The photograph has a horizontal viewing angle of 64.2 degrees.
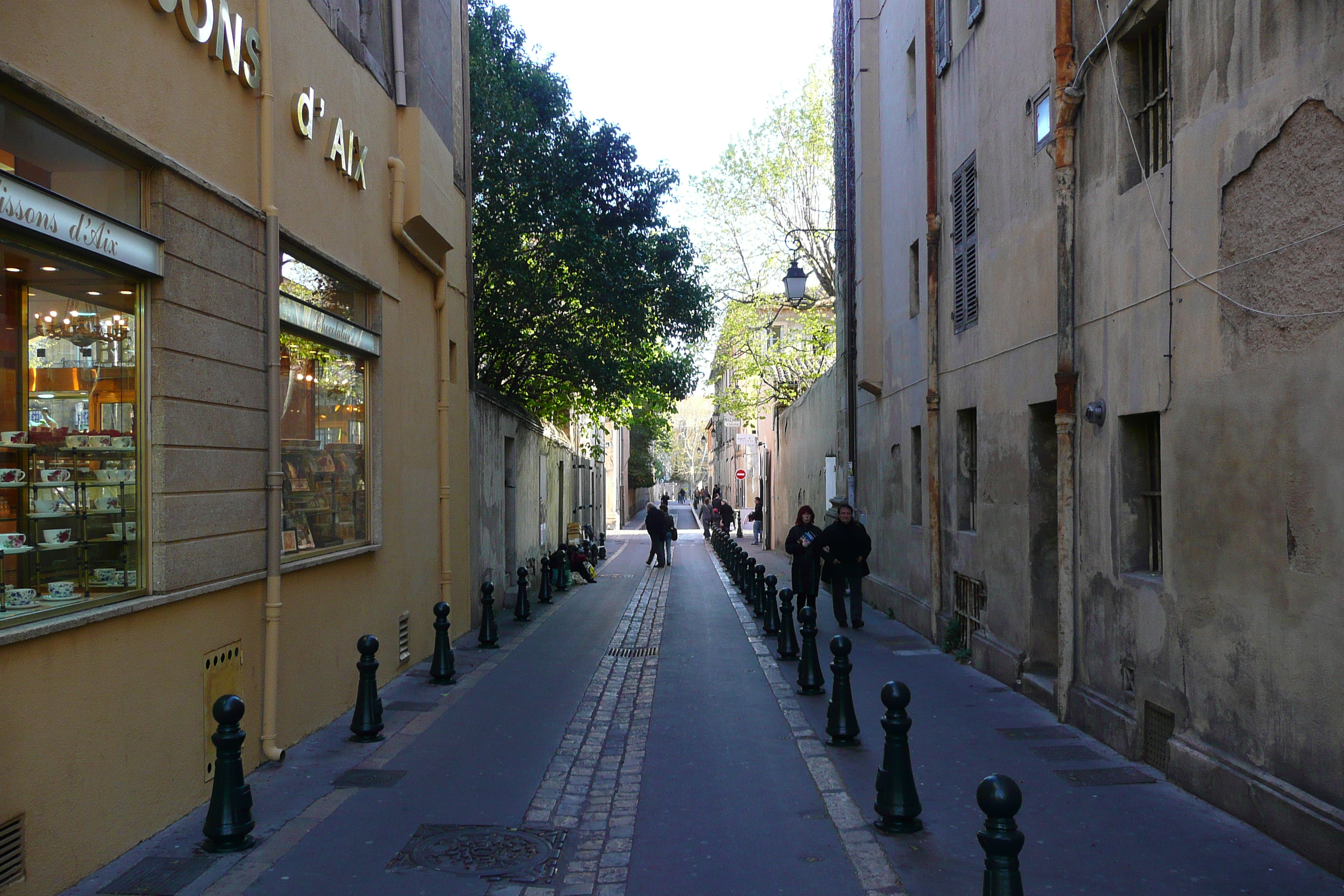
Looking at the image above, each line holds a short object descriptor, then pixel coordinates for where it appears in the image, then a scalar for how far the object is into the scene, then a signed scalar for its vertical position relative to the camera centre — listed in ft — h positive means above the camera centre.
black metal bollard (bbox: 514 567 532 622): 53.26 -6.45
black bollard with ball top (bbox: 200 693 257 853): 18.60 -5.64
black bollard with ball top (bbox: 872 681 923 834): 20.03 -5.67
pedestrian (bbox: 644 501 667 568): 94.27 -4.65
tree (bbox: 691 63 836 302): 108.58 +29.15
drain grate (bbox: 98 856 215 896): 17.06 -6.57
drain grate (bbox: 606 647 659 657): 43.18 -7.14
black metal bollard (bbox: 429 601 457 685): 35.73 -6.10
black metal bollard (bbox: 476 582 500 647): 42.91 -6.15
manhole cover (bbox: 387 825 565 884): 18.42 -6.75
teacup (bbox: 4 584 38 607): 16.62 -1.87
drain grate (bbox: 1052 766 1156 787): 23.03 -6.60
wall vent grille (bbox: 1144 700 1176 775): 23.49 -5.77
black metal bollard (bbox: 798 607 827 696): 33.78 -5.96
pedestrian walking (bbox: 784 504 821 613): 49.44 -3.80
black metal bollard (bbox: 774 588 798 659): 40.93 -6.07
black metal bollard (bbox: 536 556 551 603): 62.44 -6.46
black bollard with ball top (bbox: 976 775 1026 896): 13.43 -4.57
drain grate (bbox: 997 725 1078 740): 27.45 -6.69
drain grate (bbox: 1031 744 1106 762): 25.23 -6.65
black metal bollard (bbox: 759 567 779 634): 48.47 -6.24
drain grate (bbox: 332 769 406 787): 23.61 -6.74
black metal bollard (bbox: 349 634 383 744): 27.37 -5.74
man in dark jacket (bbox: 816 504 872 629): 49.39 -3.65
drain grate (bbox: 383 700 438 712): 31.65 -6.84
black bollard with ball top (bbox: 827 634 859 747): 26.86 -6.06
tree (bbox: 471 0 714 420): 65.82 +14.75
